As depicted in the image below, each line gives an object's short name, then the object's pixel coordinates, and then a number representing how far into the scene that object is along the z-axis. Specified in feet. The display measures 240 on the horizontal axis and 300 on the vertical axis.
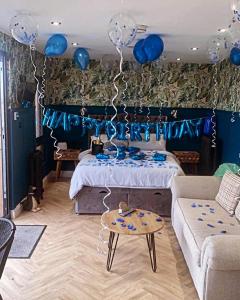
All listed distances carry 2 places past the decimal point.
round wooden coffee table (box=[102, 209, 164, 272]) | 7.00
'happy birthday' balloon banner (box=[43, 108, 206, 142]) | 13.46
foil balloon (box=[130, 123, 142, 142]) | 13.81
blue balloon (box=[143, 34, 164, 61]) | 9.32
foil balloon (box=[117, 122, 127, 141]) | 13.78
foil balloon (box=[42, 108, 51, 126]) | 13.15
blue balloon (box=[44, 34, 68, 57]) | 9.40
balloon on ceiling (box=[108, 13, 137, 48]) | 6.48
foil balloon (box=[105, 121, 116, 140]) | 13.90
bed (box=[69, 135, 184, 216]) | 10.59
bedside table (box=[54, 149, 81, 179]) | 14.93
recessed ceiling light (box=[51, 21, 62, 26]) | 8.17
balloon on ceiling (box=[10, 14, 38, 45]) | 7.01
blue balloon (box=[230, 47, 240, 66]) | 9.32
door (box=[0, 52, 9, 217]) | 9.80
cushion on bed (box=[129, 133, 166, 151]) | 14.10
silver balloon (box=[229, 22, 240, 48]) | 6.74
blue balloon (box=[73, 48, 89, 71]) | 11.77
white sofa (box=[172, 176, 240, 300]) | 5.31
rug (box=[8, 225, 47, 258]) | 8.10
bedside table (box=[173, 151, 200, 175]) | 15.33
